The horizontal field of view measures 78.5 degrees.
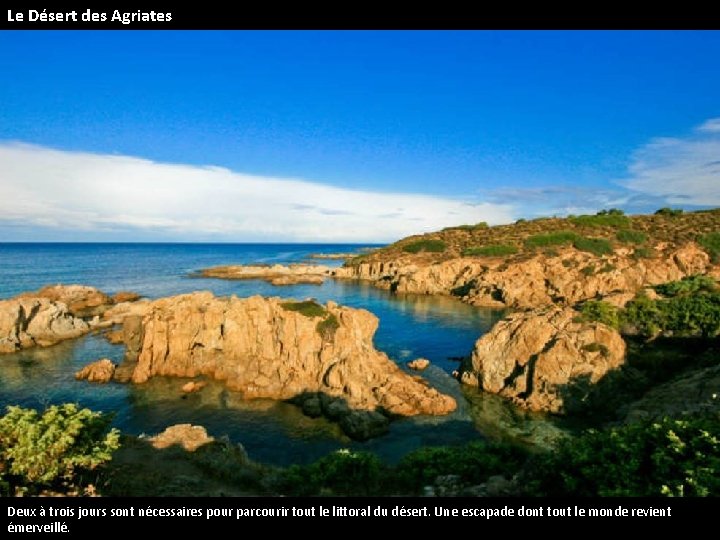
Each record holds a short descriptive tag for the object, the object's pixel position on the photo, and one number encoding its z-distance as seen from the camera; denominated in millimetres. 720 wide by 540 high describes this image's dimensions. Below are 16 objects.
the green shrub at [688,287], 51094
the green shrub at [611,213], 125488
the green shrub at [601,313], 42916
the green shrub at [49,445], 14383
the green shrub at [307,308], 44625
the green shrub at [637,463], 12539
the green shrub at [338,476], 18828
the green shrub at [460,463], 19781
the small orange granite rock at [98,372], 43531
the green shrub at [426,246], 126312
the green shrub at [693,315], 41250
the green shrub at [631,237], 100325
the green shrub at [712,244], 86625
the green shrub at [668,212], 119562
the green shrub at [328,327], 42594
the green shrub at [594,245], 96375
